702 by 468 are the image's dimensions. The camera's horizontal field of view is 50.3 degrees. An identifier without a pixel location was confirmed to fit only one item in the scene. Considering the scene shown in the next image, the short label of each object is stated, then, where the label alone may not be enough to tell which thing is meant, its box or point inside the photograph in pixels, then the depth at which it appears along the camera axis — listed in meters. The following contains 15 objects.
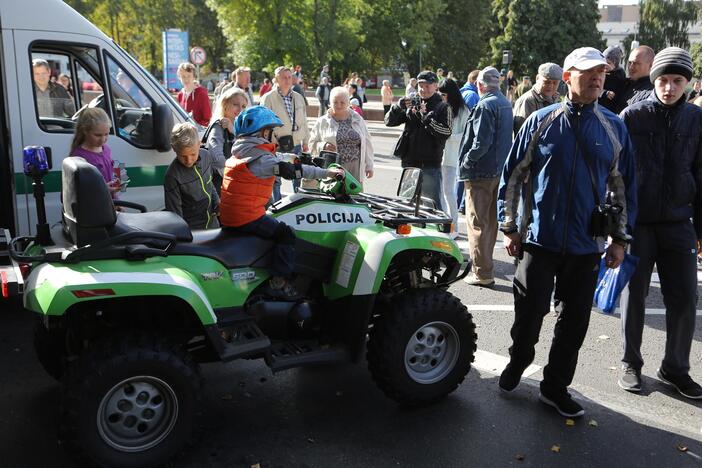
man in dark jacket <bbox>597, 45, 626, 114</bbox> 7.18
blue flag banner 29.70
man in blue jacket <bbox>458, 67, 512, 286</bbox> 7.04
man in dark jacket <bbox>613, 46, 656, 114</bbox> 6.19
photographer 7.86
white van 5.78
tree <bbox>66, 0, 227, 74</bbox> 42.12
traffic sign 27.83
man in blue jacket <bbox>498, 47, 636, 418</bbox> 4.16
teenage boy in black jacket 4.63
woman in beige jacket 7.49
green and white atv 3.58
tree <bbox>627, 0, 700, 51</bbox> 83.12
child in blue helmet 4.17
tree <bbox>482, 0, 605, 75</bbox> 58.22
